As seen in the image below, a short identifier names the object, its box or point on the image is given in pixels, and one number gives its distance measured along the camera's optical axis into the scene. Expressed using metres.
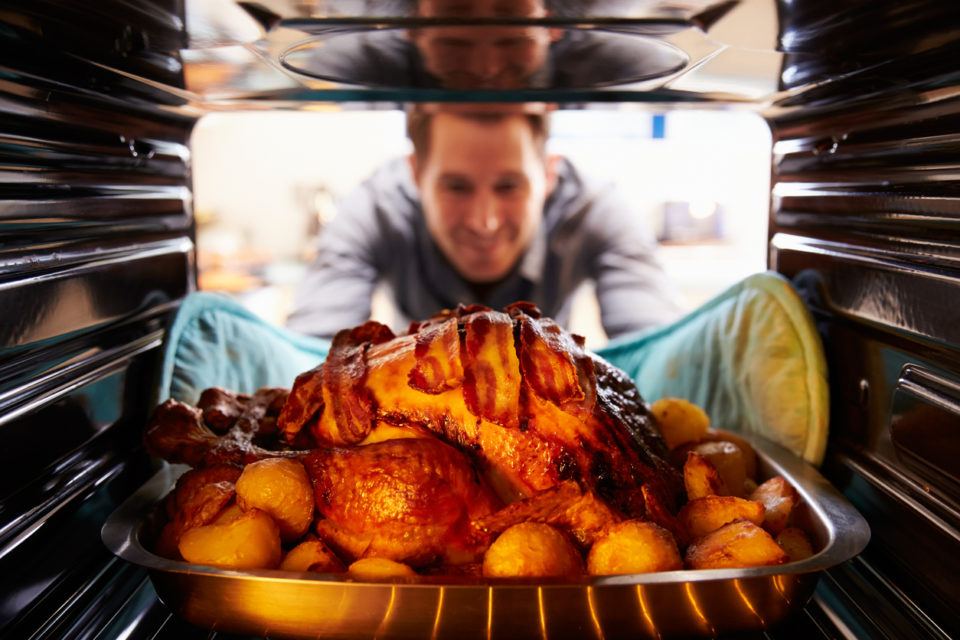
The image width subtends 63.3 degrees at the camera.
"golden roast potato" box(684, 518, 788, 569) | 0.33
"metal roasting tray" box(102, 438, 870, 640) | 0.31
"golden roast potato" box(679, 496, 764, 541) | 0.36
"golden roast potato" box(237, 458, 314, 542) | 0.35
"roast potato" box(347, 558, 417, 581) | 0.33
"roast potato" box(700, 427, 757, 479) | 0.46
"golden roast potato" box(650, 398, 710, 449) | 0.46
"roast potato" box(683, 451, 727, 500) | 0.39
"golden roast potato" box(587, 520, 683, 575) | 0.33
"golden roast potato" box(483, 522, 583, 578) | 0.33
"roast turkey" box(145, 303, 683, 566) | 0.35
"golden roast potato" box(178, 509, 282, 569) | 0.33
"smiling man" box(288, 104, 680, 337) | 0.91
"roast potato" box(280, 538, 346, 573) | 0.34
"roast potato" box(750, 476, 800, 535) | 0.38
